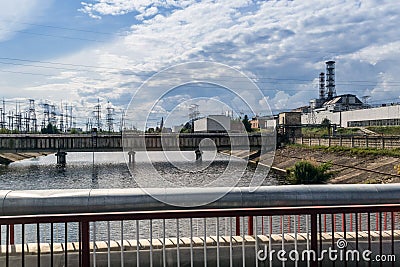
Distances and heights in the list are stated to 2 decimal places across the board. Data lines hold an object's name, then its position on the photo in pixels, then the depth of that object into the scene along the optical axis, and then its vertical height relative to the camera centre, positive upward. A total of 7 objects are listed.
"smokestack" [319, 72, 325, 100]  94.00 +7.96
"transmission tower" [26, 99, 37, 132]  101.53 +1.99
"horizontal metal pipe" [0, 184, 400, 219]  5.72 -0.99
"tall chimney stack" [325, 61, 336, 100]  90.81 +9.88
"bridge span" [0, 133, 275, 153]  41.31 -1.38
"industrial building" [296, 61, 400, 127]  54.56 +1.90
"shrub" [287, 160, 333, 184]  32.38 -3.73
